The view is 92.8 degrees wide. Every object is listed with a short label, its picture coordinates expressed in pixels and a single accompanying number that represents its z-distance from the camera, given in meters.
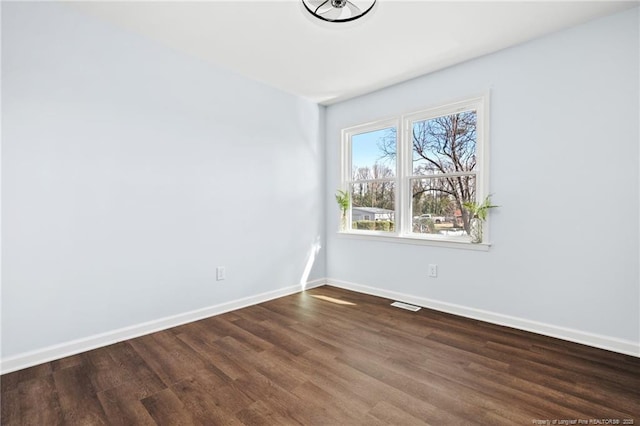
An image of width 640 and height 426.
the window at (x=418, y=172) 3.06
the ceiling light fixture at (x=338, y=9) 2.04
